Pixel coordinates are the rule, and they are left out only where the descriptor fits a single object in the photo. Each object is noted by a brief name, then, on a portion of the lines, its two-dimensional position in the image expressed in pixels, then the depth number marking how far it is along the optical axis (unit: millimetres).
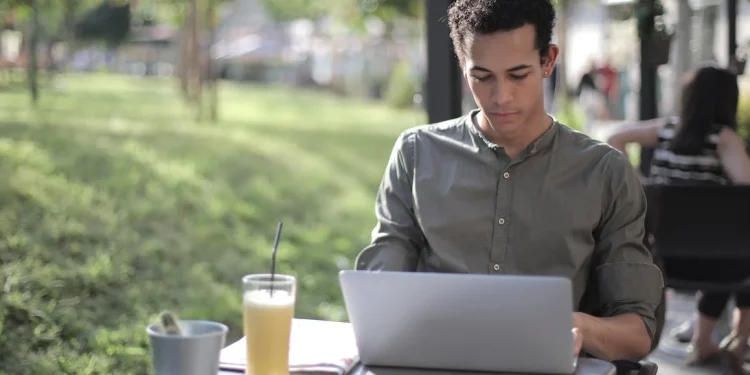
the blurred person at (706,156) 4125
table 1599
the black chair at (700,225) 3955
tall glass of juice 1505
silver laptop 1456
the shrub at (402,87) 17234
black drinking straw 1591
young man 1931
